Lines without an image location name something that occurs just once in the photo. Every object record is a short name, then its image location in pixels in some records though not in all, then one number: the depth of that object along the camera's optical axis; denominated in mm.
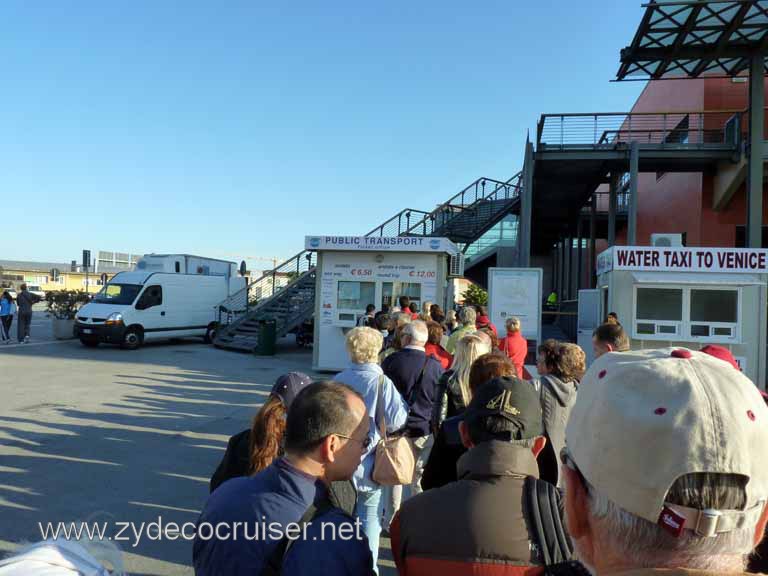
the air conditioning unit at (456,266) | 16903
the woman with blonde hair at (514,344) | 7348
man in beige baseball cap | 1037
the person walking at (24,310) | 18984
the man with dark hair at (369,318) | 10508
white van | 18281
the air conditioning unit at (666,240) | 13891
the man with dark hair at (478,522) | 1935
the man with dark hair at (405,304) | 10452
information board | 13367
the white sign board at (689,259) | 12156
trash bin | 18906
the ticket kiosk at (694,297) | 12250
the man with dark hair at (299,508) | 1742
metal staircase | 20625
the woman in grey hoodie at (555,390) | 3672
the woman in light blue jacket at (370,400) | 3855
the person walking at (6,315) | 19312
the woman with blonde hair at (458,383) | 4320
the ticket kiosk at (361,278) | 15258
